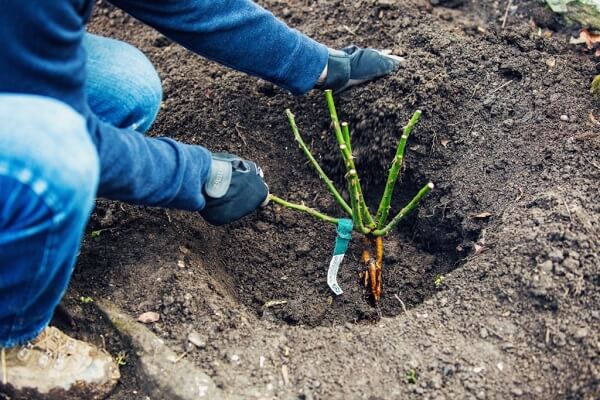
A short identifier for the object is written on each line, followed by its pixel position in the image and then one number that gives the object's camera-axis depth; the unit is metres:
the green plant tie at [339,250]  2.14
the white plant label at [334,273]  2.14
